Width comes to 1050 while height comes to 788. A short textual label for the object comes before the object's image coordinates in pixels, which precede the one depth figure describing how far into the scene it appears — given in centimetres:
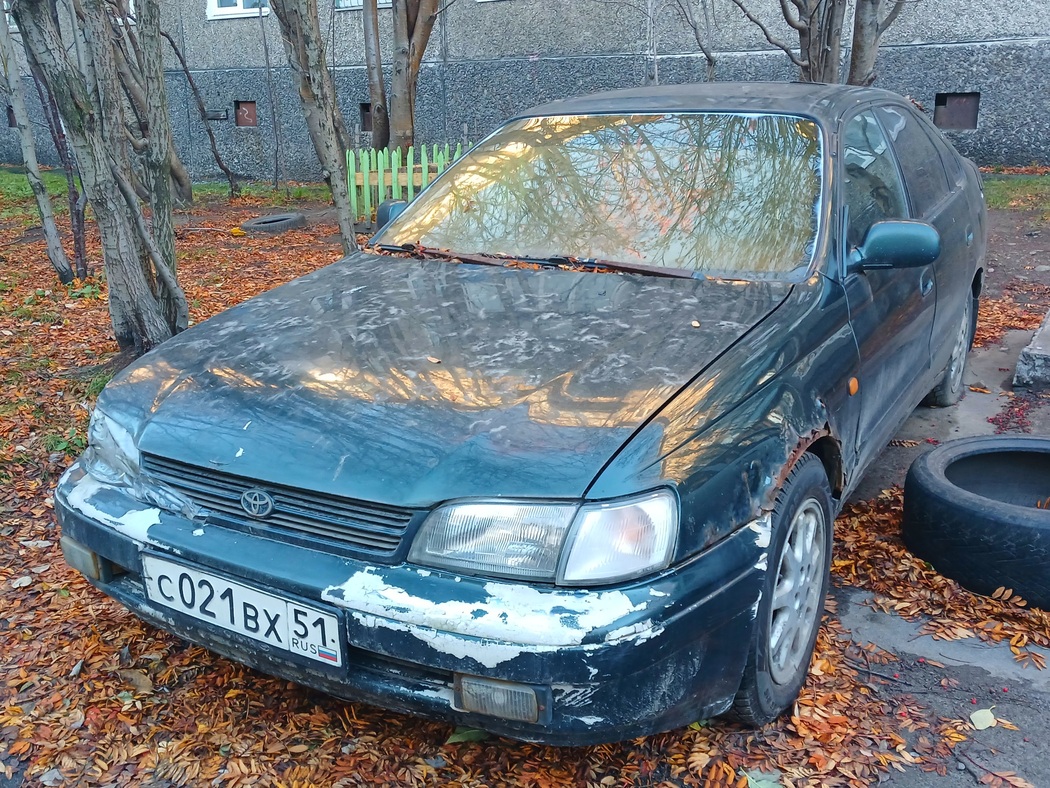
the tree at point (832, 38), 731
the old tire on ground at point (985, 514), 286
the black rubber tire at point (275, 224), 1040
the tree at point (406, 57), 1063
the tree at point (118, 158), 463
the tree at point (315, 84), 522
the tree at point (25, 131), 689
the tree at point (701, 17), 1156
